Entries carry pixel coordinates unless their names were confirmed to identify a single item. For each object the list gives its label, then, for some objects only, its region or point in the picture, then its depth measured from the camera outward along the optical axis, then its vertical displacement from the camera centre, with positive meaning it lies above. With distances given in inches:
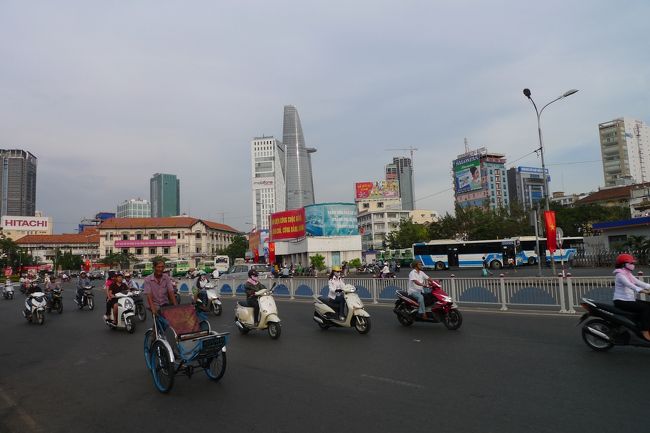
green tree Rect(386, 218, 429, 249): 2682.1 +87.6
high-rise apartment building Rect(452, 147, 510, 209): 4628.4 +760.3
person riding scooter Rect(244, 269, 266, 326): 396.5 -30.2
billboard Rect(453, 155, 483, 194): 4576.8 +761.4
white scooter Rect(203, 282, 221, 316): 585.2 -56.2
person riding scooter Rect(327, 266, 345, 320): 402.1 -34.7
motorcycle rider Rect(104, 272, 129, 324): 466.0 -32.5
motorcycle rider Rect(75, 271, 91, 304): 673.6 -26.8
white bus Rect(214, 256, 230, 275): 2301.6 -19.5
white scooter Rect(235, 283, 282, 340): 379.9 -52.3
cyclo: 218.7 -43.2
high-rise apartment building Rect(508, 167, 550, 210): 5979.3 +833.6
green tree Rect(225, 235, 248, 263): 3932.6 +75.3
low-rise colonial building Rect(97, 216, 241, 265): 3733.8 +208.3
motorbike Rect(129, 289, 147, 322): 550.1 -56.3
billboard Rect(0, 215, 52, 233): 4323.3 +439.1
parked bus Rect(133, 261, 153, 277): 2277.6 -37.3
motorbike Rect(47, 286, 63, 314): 647.1 -52.4
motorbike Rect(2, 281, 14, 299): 1083.3 -55.4
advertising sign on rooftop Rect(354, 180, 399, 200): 4279.0 +590.4
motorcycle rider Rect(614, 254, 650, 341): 256.8 -30.5
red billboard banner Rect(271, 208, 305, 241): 2014.0 +143.8
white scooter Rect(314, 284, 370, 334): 387.9 -55.0
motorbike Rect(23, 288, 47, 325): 539.2 -49.5
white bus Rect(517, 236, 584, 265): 1638.8 -19.1
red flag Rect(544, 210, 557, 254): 838.5 +27.2
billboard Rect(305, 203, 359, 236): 1908.2 +148.4
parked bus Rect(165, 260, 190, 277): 2271.2 -44.2
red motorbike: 382.0 -53.1
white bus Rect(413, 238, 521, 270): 1592.0 -22.3
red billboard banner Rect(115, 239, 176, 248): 3649.1 +158.8
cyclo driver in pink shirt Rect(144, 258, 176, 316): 264.4 -16.0
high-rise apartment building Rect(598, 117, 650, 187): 4724.4 +977.8
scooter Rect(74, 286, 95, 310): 698.1 -55.6
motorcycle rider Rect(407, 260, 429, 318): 392.5 -30.9
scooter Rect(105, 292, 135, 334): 448.8 -52.0
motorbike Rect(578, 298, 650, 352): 260.5 -53.4
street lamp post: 847.4 +243.7
